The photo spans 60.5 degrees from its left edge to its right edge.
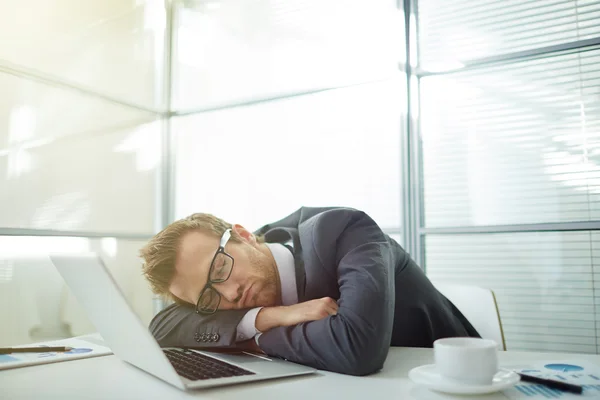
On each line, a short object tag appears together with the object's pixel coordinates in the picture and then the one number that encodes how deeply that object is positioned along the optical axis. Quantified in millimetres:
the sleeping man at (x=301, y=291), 1106
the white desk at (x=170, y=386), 824
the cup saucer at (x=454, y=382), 773
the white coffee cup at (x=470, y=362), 781
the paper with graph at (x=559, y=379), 802
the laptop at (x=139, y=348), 848
